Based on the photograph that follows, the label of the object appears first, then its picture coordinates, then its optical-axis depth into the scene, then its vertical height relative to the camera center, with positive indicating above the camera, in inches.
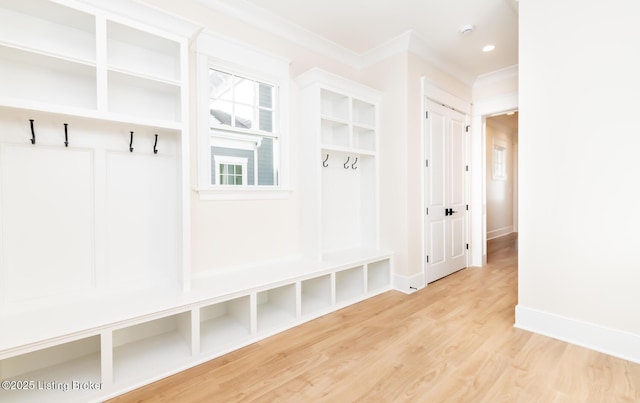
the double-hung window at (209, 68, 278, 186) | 102.7 +29.4
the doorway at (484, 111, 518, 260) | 256.5 +23.7
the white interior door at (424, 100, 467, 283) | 143.5 +4.8
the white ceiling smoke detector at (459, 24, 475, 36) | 118.4 +70.9
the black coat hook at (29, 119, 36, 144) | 70.7 +17.0
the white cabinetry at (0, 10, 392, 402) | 68.1 -4.8
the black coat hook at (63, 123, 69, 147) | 74.7 +17.4
